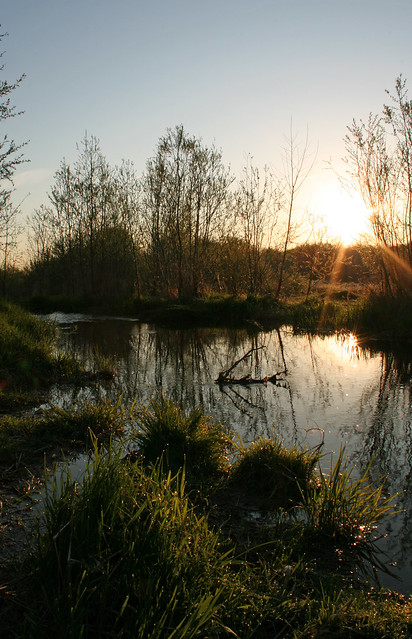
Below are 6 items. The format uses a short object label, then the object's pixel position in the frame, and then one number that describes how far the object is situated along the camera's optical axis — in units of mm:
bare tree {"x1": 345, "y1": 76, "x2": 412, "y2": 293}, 12766
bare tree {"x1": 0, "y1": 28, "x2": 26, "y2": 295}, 8383
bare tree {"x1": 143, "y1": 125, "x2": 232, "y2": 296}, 21469
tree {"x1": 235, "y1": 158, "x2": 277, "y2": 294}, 20125
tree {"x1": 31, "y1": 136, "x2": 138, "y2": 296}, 26750
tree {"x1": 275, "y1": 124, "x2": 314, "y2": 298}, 18953
